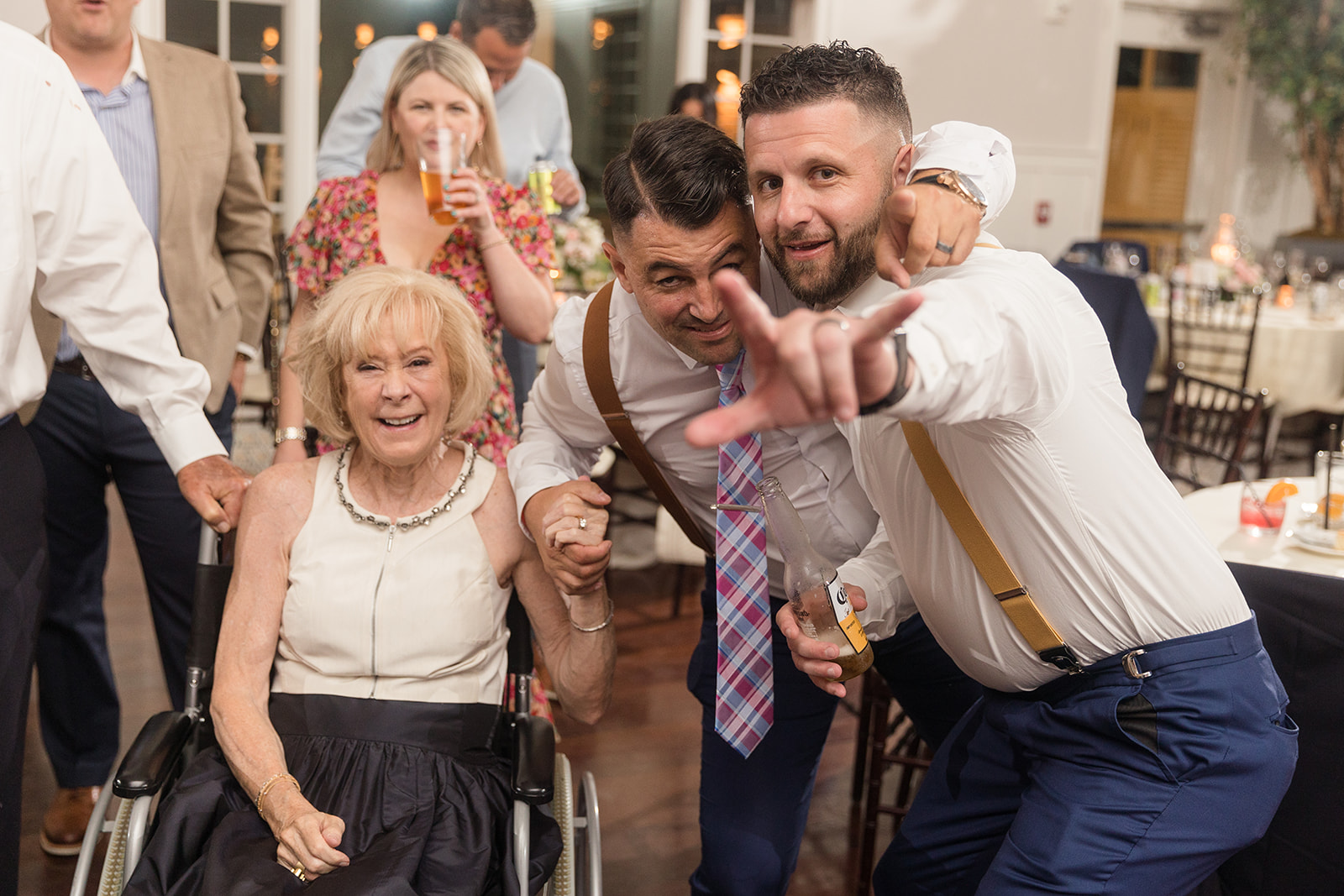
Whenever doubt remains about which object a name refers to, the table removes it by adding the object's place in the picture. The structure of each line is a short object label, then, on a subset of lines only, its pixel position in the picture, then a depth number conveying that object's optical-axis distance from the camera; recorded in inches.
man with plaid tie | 63.1
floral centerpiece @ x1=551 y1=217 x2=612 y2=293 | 178.2
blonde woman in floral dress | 95.7
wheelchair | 61.6
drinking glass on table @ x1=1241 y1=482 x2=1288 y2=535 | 94.2
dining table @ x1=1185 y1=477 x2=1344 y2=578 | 87.8
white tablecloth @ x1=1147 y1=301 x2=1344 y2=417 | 223.6
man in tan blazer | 89.6
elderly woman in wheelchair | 66.7
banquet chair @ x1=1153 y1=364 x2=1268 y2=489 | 142.4
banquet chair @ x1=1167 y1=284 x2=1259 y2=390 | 219.8
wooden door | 354.9
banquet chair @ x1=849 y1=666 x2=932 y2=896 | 92.7
